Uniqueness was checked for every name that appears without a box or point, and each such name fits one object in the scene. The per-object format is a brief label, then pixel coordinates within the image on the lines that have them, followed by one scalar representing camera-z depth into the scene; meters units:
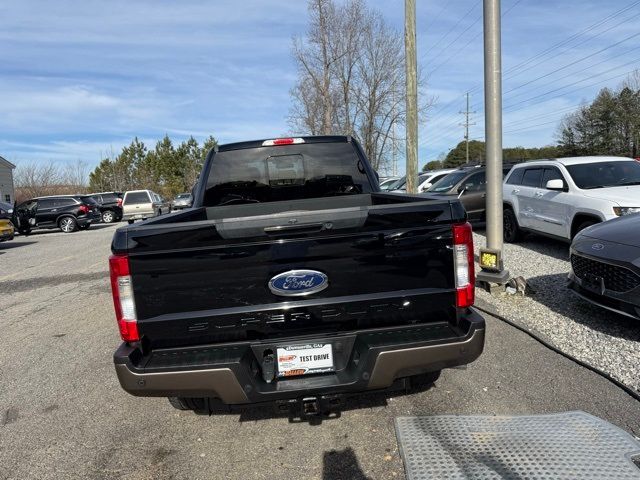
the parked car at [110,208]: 29.47
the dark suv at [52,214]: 23.12
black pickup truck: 2.69
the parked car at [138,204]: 27.03
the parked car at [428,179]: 16.45
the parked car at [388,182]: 26.49
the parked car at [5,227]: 15.66
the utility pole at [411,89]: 12.72
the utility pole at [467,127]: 76.81
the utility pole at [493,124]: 6.57
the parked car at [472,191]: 12.58
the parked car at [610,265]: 4.31
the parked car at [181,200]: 38.78
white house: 41.88
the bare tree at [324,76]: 30.89
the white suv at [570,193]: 7.39
